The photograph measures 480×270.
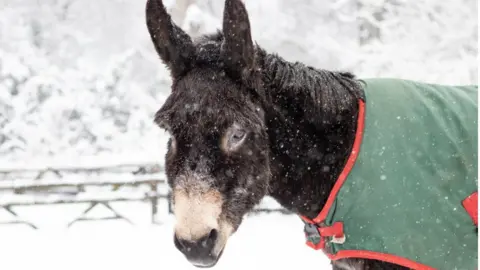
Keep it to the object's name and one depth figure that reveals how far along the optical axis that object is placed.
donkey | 2.36
